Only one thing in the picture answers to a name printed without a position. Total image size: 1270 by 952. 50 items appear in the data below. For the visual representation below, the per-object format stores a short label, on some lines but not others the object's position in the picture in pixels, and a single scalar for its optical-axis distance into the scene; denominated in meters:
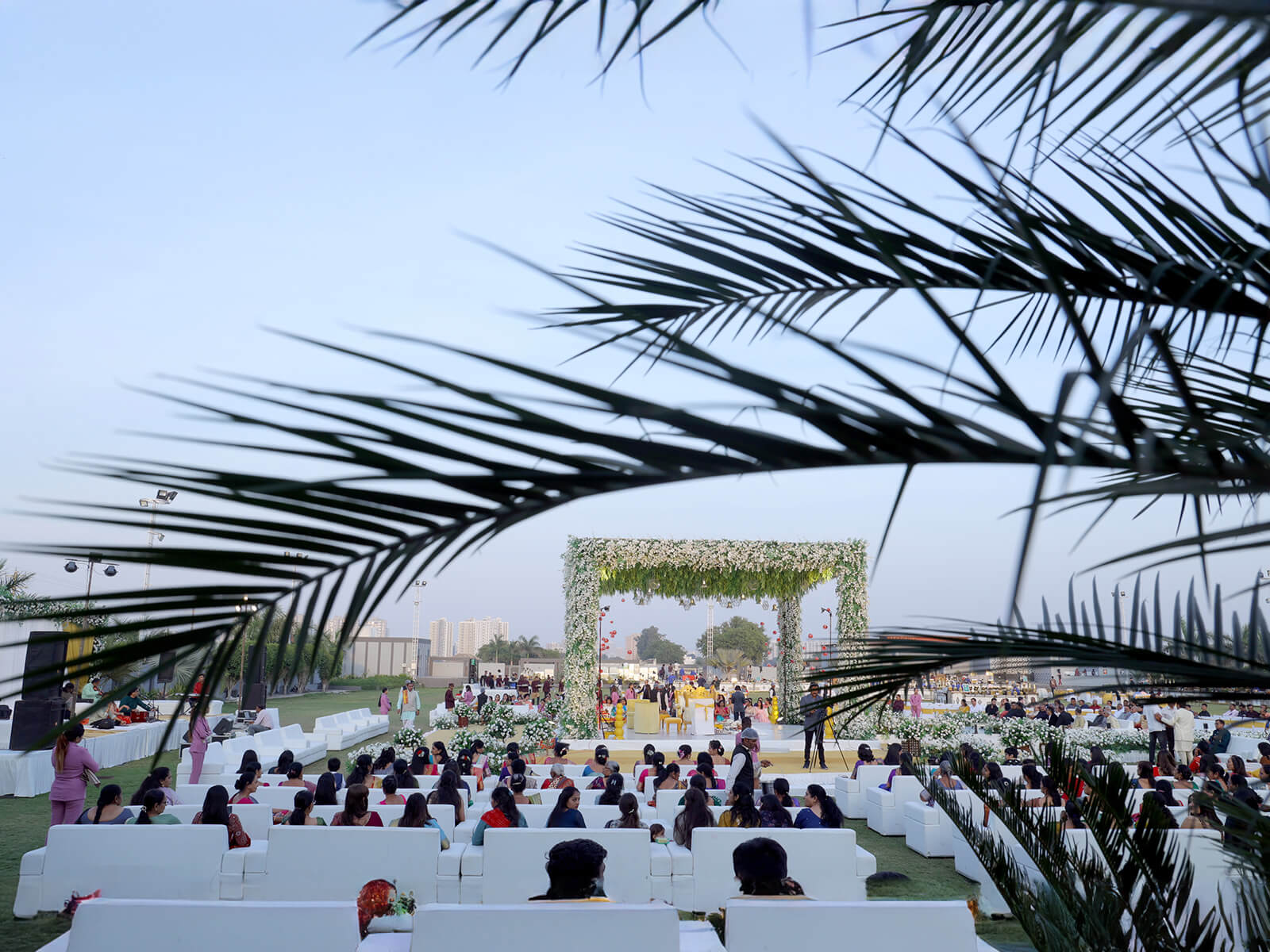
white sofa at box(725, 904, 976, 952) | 5.26
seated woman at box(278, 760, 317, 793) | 9.74
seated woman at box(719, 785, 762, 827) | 7.92
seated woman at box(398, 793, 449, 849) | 7.41
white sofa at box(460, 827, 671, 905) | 7.32
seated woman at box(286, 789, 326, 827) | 7.49
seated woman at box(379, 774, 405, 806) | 8.55
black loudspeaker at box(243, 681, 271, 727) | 21.97
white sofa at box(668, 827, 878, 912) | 7.53
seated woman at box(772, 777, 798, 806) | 8.73
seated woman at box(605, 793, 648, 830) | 7.77
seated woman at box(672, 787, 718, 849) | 8.02
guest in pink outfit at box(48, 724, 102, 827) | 8.93
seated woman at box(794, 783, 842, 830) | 7.95
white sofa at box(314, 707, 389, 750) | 18.84
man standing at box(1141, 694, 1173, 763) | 14.98
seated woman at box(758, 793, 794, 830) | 7.98
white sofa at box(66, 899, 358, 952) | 4.99
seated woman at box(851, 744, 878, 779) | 12.58
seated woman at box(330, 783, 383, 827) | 7.51
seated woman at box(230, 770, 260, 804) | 8.73
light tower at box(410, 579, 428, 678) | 56.17
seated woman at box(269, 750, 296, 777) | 10.31
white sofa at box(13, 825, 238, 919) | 7.07
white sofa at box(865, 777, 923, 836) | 11.30
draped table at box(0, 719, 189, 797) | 13.27
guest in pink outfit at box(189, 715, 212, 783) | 12.63
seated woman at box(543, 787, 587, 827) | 7.61
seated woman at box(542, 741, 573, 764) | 12.42
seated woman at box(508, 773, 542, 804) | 8.77
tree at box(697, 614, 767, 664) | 80.94
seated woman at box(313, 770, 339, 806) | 8.55
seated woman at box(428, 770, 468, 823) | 8.53
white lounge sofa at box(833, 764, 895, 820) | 12.33
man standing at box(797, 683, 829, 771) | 16.12
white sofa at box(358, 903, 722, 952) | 4.91
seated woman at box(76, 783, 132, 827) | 7.36
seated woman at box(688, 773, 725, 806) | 9.16
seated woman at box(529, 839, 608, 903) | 5.09
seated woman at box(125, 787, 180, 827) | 7.36
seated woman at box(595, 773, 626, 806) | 8.93
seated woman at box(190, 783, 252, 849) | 7.49
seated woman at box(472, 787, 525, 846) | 7.65
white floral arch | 20.11
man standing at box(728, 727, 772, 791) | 10.67
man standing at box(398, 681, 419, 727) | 19.86
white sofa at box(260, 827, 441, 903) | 7.18
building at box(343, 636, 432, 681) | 58.09
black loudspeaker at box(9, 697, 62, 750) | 13.78
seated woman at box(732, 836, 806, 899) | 5.43
